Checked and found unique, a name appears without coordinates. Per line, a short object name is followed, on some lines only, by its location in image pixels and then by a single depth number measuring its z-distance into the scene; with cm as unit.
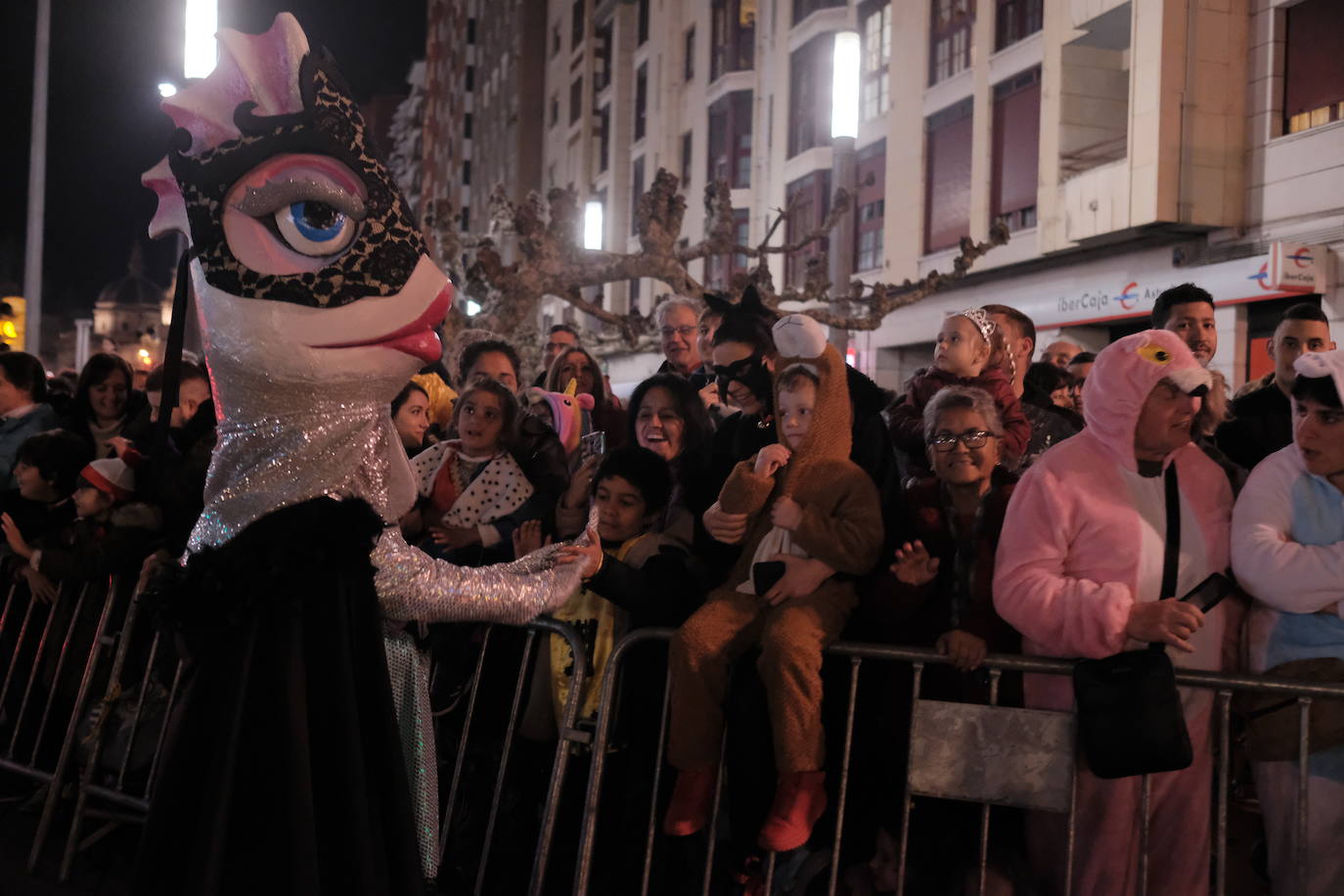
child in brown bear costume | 344
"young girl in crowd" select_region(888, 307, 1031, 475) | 459
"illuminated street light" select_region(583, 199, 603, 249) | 3055
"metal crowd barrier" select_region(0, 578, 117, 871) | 518
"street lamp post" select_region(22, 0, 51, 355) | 1784
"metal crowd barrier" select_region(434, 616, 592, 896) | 355
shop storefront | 1159
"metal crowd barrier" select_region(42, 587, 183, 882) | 441
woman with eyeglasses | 353
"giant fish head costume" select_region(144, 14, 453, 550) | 279
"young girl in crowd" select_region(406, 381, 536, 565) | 470
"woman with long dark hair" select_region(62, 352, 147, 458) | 684
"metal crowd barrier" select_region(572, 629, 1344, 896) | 308
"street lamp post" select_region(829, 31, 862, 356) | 1191
